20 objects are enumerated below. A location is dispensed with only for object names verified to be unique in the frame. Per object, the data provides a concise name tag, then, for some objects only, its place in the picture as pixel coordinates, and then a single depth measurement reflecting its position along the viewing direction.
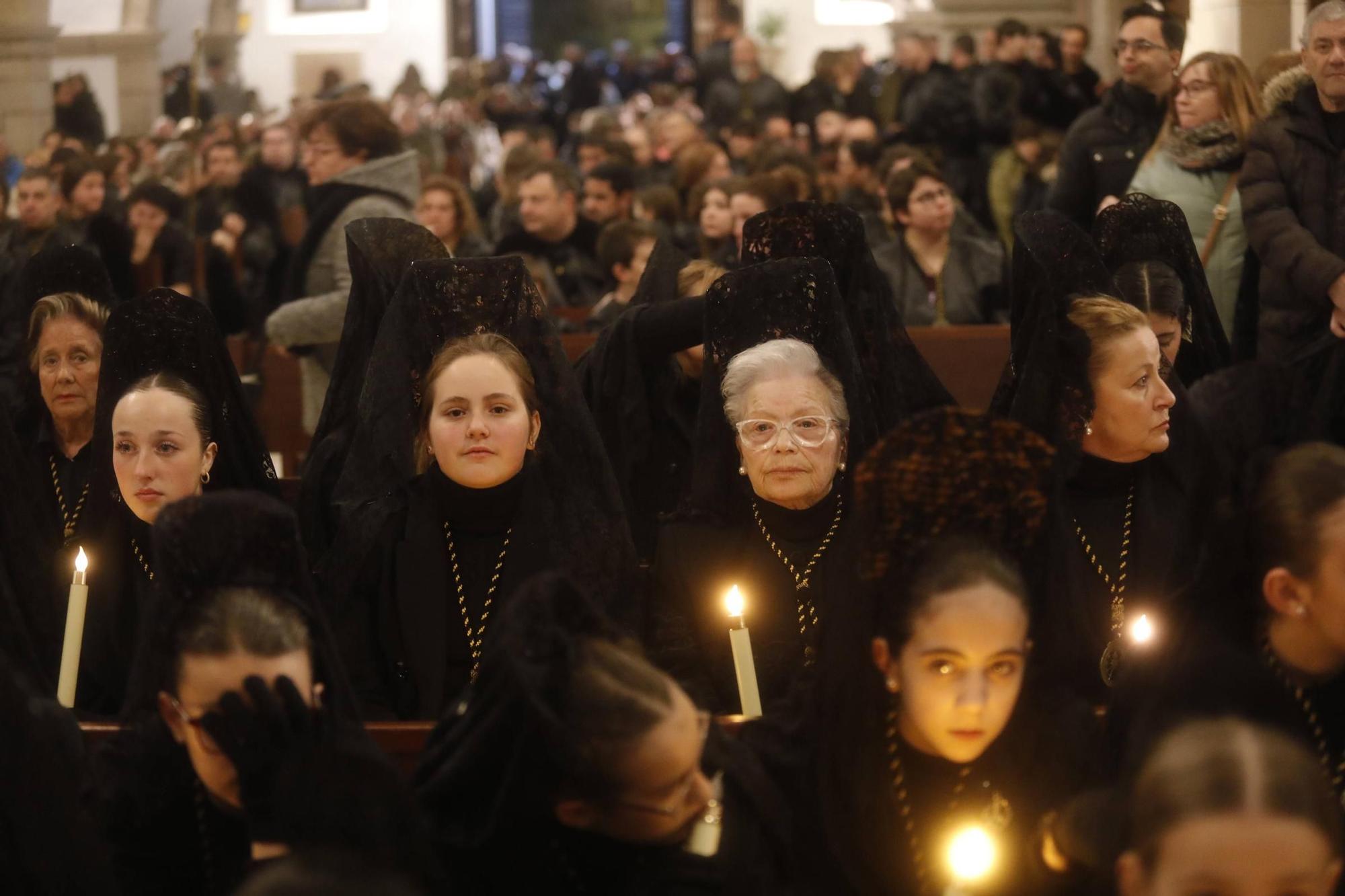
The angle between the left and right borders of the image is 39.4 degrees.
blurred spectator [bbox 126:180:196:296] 10.00
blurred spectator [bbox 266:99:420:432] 7.01
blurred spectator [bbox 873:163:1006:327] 7.94
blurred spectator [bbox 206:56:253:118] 22.80
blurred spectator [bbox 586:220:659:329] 7.87
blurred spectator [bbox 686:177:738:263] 8.45
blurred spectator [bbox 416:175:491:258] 8.38
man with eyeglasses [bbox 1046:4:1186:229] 7.42
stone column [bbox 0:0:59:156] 17.80
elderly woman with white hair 4.34
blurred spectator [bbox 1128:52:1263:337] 6.79
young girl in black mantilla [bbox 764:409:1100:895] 3.13
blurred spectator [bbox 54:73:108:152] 17.81
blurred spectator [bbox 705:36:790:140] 16.33
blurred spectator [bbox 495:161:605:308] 9.13
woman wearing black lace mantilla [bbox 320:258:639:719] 4.46
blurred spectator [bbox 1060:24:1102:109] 11.07
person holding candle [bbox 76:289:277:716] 4.52
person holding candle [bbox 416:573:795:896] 2.95
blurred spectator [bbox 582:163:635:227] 10.45
